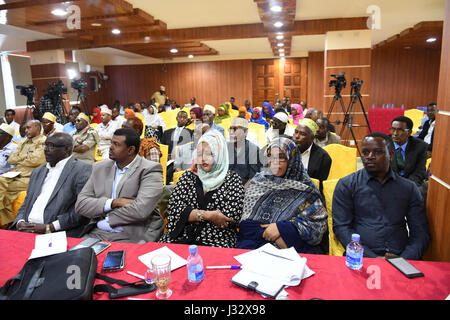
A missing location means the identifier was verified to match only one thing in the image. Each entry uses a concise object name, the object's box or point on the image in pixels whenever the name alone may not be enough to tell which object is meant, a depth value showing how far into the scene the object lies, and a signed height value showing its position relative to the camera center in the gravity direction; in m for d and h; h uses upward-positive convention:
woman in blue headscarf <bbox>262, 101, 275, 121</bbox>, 7.11 -0.18
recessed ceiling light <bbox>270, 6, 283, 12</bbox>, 5.71 +1.84
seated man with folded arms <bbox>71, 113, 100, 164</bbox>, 4.21 -0.50
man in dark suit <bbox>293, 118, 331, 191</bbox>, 2.92 -0.51
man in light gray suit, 2.06 -0.63
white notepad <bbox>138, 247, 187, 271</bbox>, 1.42 -0.74
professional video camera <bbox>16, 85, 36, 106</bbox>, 7.45 +0.39
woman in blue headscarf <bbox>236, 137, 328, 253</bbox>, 1.83 -0.66
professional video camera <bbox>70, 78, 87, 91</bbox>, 7.60 +0.60
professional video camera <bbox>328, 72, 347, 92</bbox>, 5.84 +0.40
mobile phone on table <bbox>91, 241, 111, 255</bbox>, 1.58 -0.74
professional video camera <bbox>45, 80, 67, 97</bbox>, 7.23 +0.46
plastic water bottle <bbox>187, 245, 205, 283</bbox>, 1.30 -0.71
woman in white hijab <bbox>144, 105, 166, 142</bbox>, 4.78 -0.36
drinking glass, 1.22 -0.71
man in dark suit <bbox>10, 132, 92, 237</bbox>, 2.25 -0.65
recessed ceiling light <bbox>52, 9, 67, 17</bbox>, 5.95 +1.94
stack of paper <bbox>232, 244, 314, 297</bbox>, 1.23 -0.72
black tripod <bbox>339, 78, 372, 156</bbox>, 5.60 -0.25
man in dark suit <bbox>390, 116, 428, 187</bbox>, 2.98 -0.51
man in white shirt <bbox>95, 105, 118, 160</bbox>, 4.71 -0.37
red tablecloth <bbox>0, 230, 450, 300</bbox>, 1.19 -0.75
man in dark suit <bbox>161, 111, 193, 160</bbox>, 4.76 -0.47
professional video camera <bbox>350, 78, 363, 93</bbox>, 5.58 +0.33
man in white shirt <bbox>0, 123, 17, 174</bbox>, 3.88 -0.49
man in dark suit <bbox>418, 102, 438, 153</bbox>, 5.11 -0.44
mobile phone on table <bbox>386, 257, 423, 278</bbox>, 1.29 -0.73
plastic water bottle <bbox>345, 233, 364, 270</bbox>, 1.35 -0.69
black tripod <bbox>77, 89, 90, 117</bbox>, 7.80 +0.35
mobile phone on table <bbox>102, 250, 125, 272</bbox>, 1.38 -0.73
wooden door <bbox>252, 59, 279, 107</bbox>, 13.32 +1.10
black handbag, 1.10 -0.67
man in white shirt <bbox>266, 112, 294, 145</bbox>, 4.18 -0.31
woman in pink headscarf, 6.68 -0.23
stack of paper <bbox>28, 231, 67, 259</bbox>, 1.52 -0.73
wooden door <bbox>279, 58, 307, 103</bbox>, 13.05 +1.13
